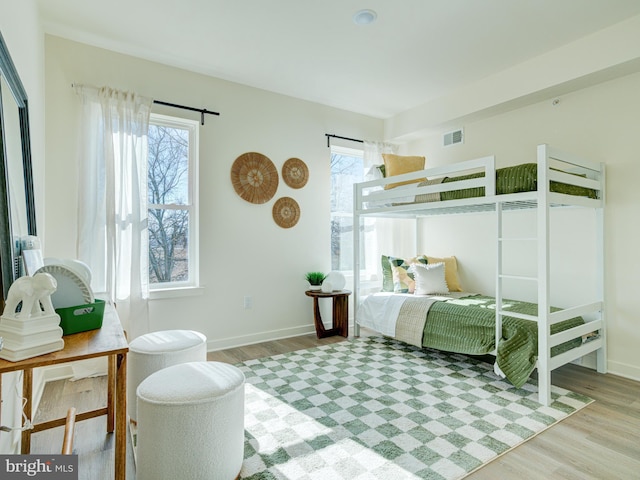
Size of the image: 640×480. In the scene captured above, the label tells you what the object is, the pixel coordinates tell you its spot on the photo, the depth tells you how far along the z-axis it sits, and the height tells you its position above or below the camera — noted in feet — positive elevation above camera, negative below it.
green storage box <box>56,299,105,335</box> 4.41 -0.98
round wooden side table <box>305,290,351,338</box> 12.26 -2.62
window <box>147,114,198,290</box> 10.55 +1.14
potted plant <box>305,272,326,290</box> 12.80 -1.40
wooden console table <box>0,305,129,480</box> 3.49 -1.18
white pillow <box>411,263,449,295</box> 12.03 -1.34
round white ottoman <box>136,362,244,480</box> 4.69 -2.52
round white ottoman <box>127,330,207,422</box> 6.44 -2.08
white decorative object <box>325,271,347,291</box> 12.48 -1.40
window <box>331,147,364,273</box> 14.28 +1.34
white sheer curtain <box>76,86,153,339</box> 9.24 +1.10
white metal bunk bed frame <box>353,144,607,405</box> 7.72 +0.90
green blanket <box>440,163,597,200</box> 8.11 +1.30
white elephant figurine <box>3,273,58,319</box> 3.67 -0.55
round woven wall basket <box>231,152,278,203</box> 11.70 +2.09
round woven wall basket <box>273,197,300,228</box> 12.54 +0.98
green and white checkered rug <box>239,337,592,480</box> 5.59 -3.46
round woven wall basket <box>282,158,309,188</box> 12.71 +2.40
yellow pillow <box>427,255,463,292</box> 12.87 -1.16
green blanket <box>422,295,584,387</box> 8.17 -2.37
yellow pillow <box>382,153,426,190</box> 12.85 +2.69
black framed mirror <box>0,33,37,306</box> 4.31 +0.98
